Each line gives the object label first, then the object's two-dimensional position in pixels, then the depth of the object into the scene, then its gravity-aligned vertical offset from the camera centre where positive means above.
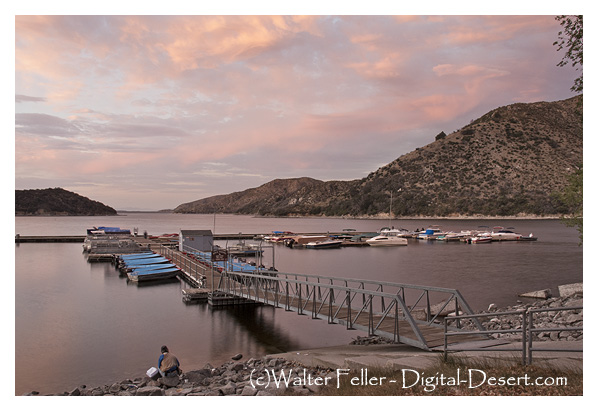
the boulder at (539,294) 25.29 -5.53
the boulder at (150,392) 10.15 -4.56
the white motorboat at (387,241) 72.50 -6.21
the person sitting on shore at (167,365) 12.16 -4.67
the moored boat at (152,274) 34.28 -5.65
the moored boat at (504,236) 78.19 -5.80
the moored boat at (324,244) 68.00 -6.39
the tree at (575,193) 15.66 +0.47
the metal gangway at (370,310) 11.81 -4.01
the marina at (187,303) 17.03 -6.25
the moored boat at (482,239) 74.93 -6.09
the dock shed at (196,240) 47.53 -3.88
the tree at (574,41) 13.79 +5.83
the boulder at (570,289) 21.72 -4.53
